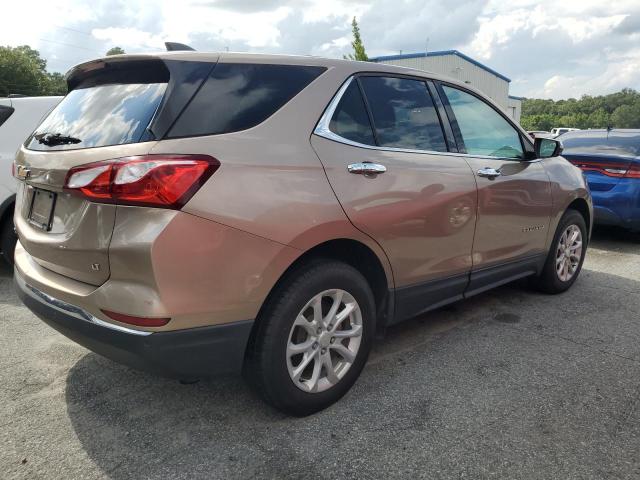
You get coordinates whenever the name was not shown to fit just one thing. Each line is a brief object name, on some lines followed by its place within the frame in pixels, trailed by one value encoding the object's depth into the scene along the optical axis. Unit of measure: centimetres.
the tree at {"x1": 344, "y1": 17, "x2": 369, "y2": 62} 2170
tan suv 206
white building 3309
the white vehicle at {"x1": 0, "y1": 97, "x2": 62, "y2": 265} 457
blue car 621
